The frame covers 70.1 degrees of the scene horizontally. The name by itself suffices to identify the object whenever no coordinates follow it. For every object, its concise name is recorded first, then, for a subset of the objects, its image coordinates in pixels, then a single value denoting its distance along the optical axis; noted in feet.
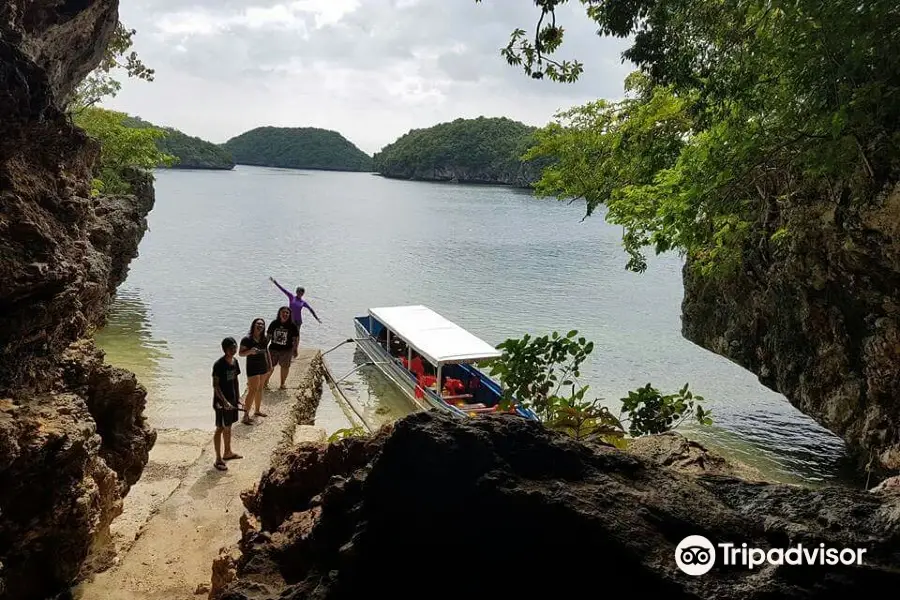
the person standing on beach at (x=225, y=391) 28.35
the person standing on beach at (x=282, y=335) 41.06
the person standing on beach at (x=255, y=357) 34.65
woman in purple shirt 51.26
